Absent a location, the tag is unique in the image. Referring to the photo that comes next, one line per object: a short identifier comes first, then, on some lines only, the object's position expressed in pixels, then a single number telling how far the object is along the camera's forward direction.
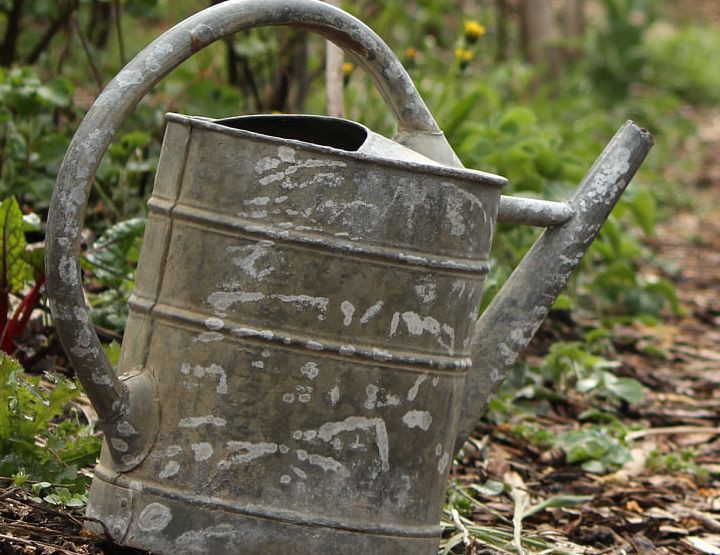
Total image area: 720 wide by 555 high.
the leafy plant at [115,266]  4.02
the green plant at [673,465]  4.66
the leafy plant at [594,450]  4.50
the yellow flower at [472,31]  6.45
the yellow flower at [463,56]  6.50
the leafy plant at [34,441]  2.98
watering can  2.66
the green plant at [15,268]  3.51
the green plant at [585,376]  5.23
